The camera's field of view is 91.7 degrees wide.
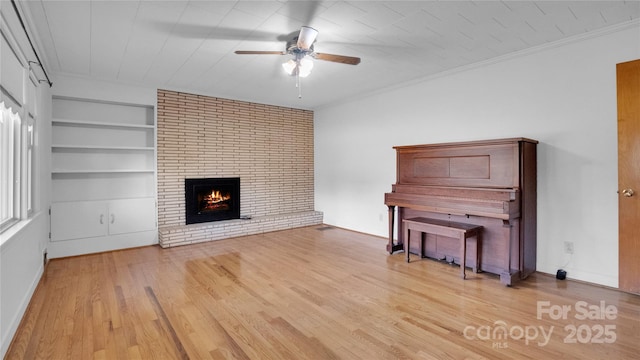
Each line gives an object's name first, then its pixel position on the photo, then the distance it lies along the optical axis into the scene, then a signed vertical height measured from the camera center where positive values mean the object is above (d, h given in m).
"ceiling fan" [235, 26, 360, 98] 2.80 +1.18
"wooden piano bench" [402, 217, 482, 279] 3.33 -0.57
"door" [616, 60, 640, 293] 2.79 +0.05
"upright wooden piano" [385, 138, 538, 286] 3.22 -0.19
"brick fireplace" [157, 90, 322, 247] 5.02 +0.37
